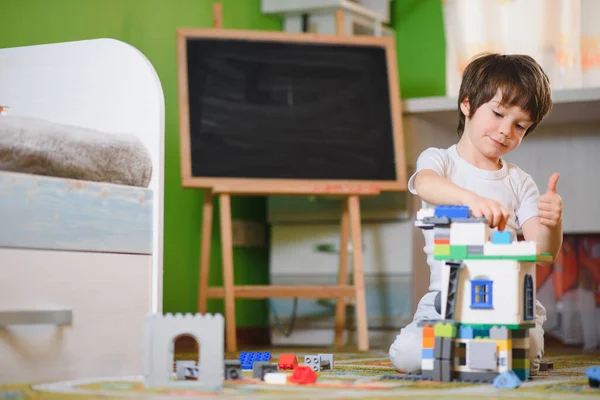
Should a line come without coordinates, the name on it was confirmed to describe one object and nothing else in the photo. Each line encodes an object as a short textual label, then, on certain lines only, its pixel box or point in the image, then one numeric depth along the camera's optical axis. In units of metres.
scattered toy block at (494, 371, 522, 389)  2.18
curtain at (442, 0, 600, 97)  3.87
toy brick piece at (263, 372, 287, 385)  2.27
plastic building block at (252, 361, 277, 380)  2.32
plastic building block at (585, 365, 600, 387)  2.23
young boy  2.48
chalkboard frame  3.43
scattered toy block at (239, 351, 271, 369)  2.53
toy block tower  2.24
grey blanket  2.33
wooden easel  3.45
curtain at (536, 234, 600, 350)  3.87
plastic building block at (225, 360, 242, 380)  2.28
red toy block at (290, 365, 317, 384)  2.26
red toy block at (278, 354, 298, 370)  2.52
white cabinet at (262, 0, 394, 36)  3.88
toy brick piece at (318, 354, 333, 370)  2.59
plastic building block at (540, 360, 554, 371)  2.64
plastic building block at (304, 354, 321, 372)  2.53
